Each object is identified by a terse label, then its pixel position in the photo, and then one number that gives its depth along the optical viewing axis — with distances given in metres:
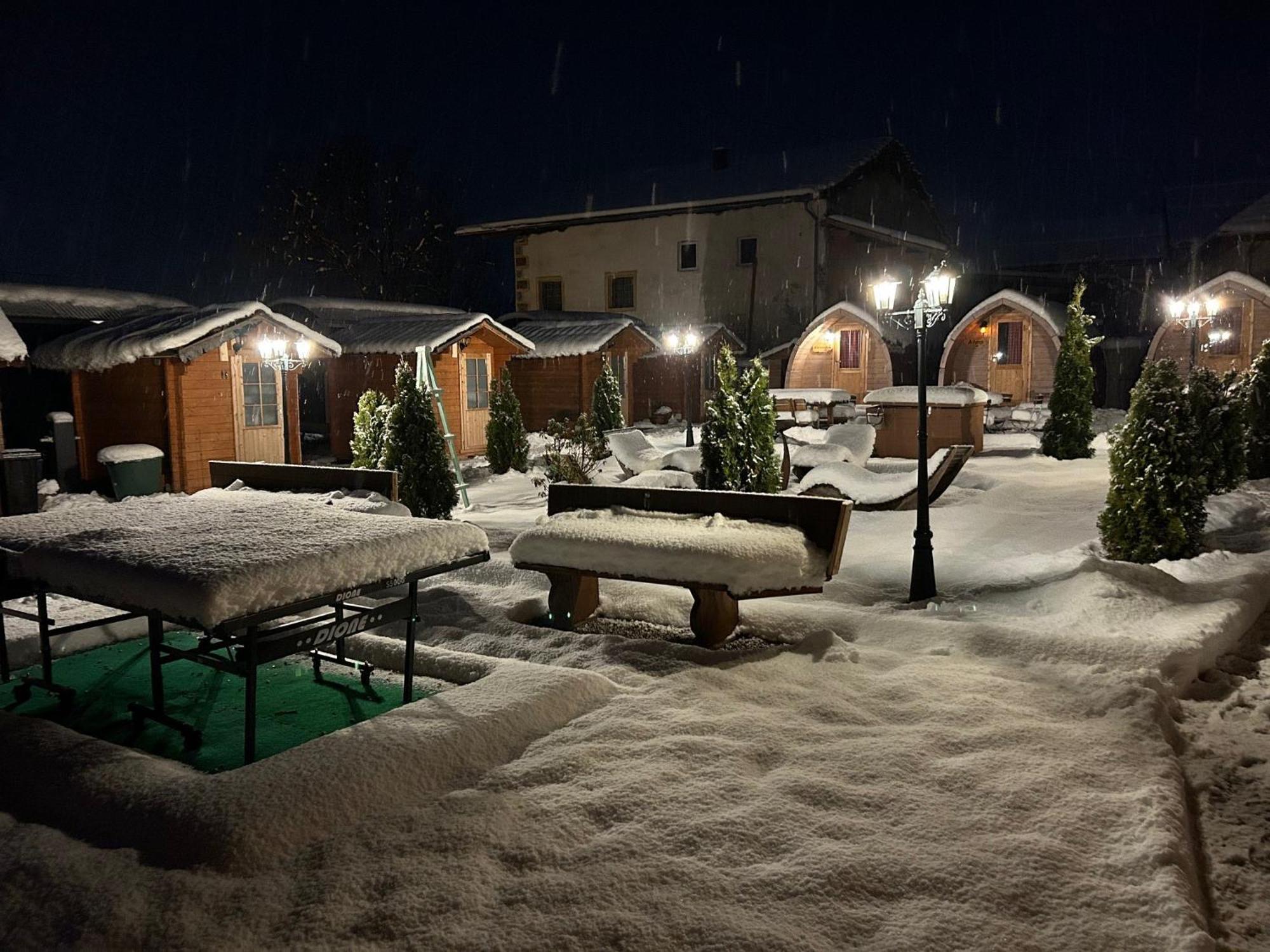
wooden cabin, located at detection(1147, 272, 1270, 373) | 21.86
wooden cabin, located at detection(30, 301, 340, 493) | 13.95
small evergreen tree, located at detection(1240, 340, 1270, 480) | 12.33
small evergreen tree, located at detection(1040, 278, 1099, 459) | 15.48
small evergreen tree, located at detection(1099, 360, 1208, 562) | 7.66
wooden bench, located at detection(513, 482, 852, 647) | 5.70
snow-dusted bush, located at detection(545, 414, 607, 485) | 13.15
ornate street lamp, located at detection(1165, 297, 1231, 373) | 16.02
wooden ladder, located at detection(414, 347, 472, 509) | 11.73
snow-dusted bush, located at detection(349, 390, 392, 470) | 12.09
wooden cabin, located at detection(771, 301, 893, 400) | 25.91
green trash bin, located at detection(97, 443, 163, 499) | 13.43
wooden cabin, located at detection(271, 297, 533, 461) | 18.28
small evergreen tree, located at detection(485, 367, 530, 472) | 16.27
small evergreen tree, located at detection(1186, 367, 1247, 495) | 7.90
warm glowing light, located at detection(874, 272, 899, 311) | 8.69
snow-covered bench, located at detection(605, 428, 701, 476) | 12.91
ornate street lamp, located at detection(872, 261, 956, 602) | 7.01
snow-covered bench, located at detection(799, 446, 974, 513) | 10.45
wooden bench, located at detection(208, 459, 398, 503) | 8.89
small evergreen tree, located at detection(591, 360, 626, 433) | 20.02
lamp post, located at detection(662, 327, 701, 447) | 16.81
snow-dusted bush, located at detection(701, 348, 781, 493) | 10.26
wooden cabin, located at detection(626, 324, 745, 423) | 27.44
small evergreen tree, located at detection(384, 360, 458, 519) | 10.54
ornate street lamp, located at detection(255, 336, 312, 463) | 14.87
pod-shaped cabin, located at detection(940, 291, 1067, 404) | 24.66
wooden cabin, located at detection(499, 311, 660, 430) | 23.03
